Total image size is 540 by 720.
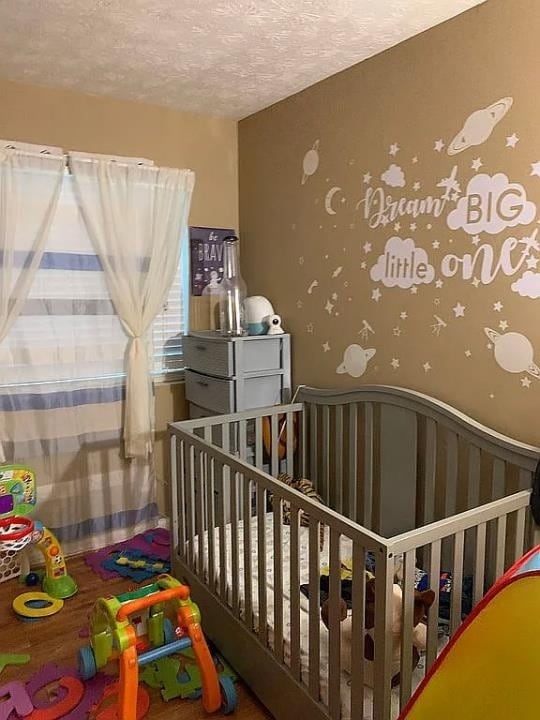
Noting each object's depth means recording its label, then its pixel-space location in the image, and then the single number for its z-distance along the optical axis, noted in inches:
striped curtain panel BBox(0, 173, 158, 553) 113.5
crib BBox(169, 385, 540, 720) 60.6
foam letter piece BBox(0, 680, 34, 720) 76.7
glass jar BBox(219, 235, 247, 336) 124.5
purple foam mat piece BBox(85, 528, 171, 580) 114.5
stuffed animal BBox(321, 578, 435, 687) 61.2
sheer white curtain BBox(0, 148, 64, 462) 107.2
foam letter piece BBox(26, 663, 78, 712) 79.0
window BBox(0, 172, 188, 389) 112.7
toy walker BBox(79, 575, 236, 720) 70.9
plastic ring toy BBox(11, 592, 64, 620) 98.3
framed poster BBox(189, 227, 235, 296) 129.6
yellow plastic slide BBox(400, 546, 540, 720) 39.8
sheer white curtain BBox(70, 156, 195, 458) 116.4
